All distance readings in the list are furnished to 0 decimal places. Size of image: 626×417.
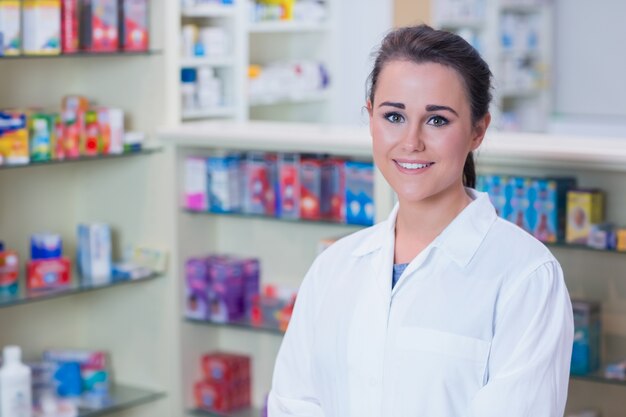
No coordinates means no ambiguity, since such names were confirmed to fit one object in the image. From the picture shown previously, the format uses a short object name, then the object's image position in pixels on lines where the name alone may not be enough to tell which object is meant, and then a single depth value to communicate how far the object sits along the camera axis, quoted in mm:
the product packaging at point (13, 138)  3697
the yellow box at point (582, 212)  3260
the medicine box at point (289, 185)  3873
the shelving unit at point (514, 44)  6984
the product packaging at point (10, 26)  3656
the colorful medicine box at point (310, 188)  3809
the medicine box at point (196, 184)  4098
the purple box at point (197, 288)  4156
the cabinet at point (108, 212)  4164
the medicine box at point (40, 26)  3758
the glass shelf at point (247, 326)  4023
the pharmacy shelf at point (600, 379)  3281
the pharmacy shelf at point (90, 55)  3772
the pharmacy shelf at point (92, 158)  3776
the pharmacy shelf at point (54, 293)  3752
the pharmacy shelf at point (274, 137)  3652
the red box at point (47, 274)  3914
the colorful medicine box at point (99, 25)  3965
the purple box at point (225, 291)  4074
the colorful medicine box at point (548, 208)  3316
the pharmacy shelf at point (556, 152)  3104
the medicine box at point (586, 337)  3299
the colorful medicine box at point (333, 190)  3783
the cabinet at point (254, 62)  4680
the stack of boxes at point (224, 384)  4164
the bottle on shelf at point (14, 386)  3652
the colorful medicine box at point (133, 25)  4070
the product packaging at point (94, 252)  4117
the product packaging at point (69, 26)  3865
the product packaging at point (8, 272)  3814
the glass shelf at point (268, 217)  3793
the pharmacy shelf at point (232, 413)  4143
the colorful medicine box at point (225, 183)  4012
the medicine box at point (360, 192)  3678
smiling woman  1865
